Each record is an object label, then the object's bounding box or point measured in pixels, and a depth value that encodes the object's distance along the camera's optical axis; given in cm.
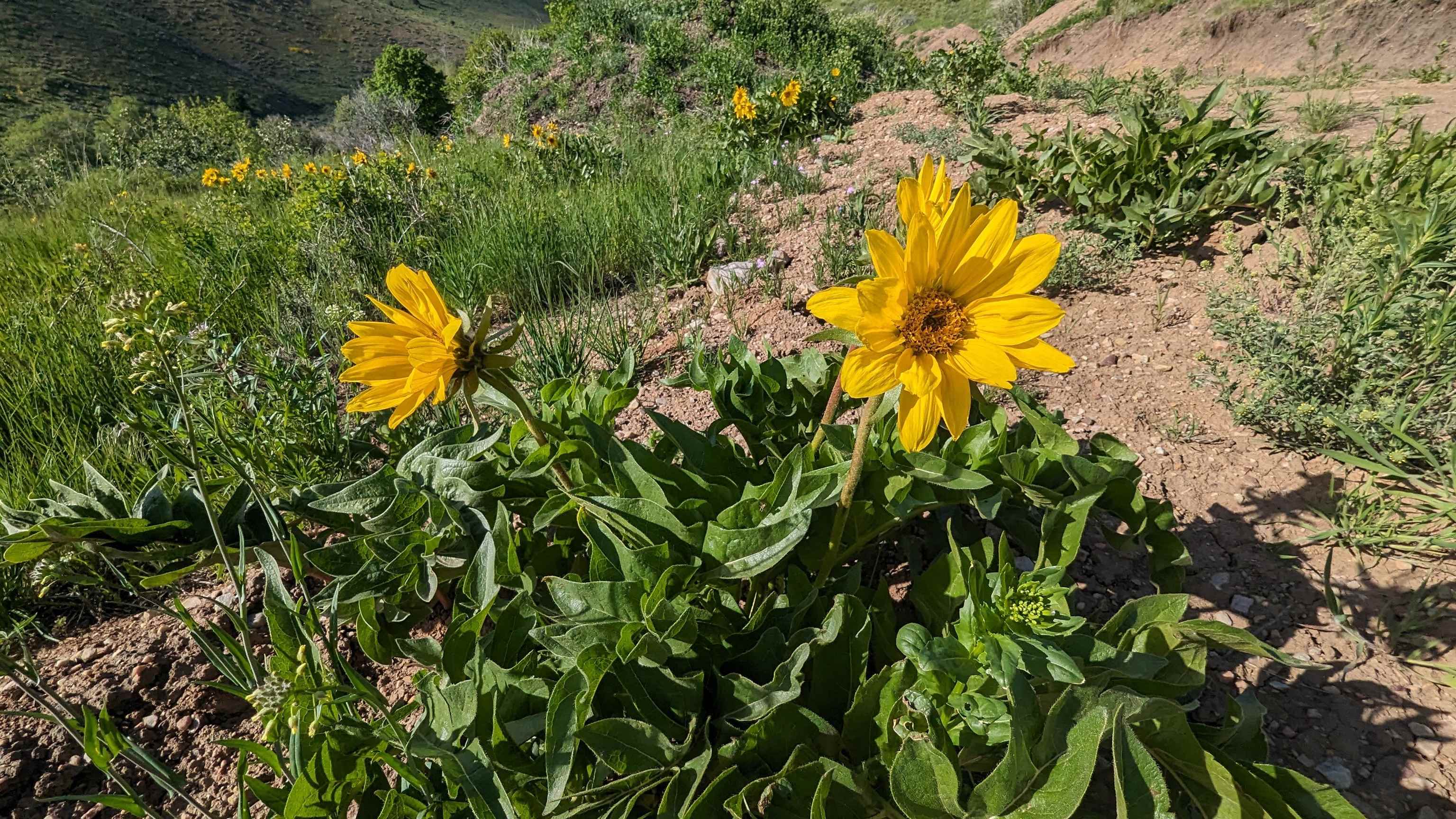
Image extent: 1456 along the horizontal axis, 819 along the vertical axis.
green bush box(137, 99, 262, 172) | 1082
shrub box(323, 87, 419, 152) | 966
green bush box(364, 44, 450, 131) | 1277
